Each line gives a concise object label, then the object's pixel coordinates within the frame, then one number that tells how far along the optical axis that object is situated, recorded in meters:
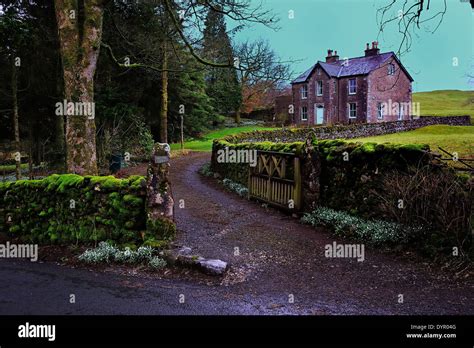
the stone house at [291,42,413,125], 43.91
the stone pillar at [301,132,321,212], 11.09
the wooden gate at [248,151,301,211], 11.44
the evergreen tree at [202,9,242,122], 22.11
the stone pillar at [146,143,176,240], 8.66
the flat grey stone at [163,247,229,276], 7.15
